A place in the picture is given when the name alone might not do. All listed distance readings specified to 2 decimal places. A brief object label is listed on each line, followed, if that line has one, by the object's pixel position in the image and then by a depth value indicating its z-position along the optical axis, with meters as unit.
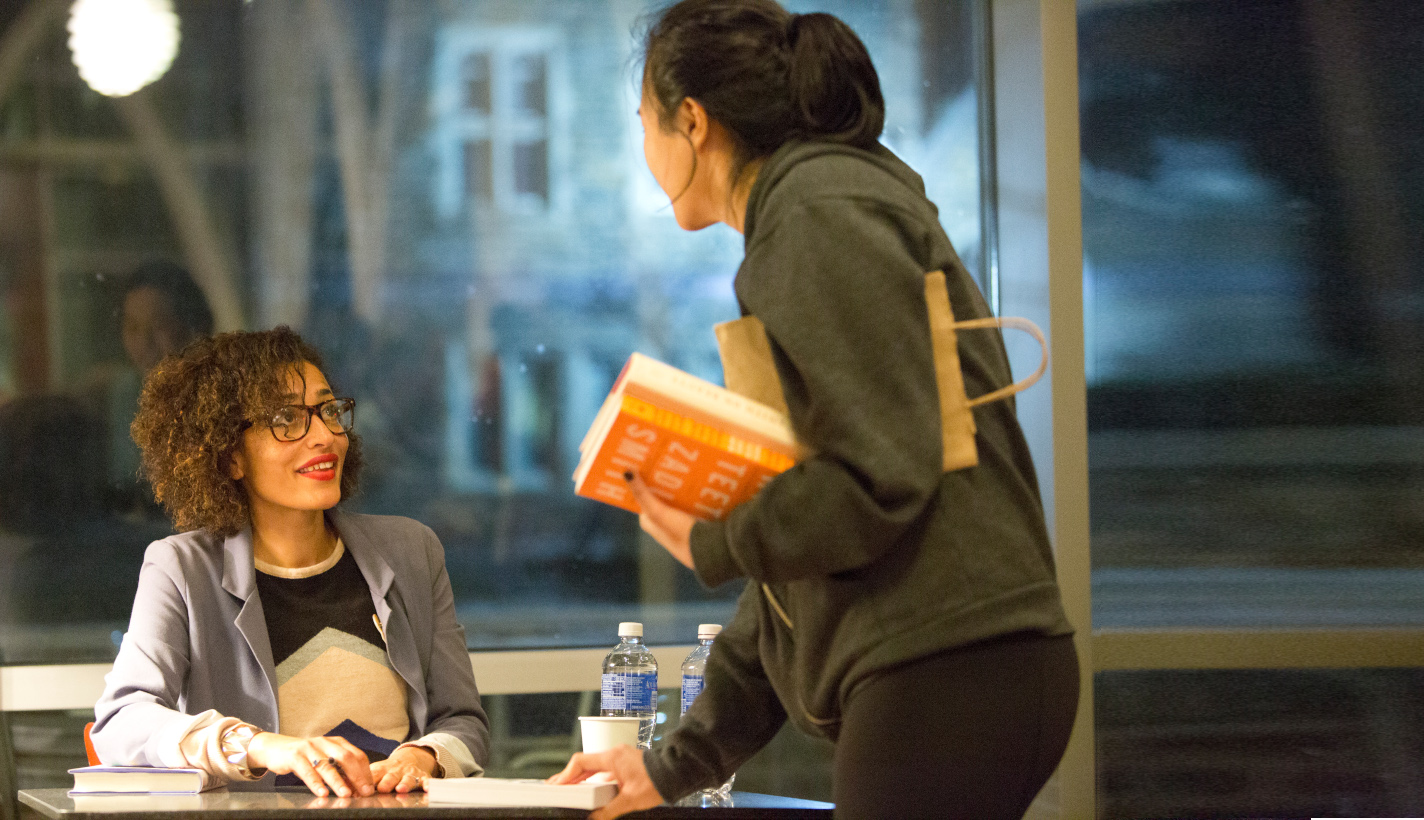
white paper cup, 3.89
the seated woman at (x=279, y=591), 4.05
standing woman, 3.05
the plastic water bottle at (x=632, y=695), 4.07
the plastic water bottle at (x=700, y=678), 3.84
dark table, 3.54
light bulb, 5.00
